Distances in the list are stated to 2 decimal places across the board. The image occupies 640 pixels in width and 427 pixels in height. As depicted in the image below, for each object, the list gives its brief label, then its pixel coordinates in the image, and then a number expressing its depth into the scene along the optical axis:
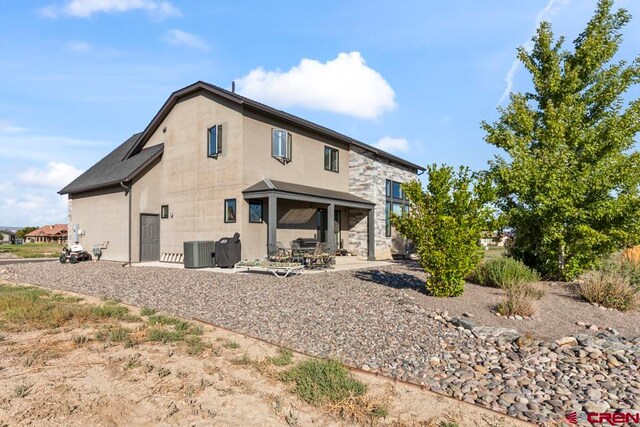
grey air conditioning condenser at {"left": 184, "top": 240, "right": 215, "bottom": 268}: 14.80
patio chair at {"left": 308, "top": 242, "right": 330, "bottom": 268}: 14.04
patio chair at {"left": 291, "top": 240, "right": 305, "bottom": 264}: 13.81
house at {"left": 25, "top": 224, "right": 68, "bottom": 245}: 70.38
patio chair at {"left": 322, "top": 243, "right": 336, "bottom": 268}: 14.39
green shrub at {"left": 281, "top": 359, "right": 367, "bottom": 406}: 3.78
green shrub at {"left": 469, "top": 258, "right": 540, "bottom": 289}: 9.63
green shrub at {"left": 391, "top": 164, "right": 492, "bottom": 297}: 8.25
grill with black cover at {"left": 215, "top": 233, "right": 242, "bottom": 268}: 14.45
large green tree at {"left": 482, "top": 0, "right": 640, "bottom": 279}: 10.31
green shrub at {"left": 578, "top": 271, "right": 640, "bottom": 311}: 7.61
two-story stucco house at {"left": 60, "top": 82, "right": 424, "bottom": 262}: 15.22
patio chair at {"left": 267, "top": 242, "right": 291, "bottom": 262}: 13.59
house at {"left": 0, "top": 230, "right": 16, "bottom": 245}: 56.86
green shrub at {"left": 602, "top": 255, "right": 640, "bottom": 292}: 9.24
